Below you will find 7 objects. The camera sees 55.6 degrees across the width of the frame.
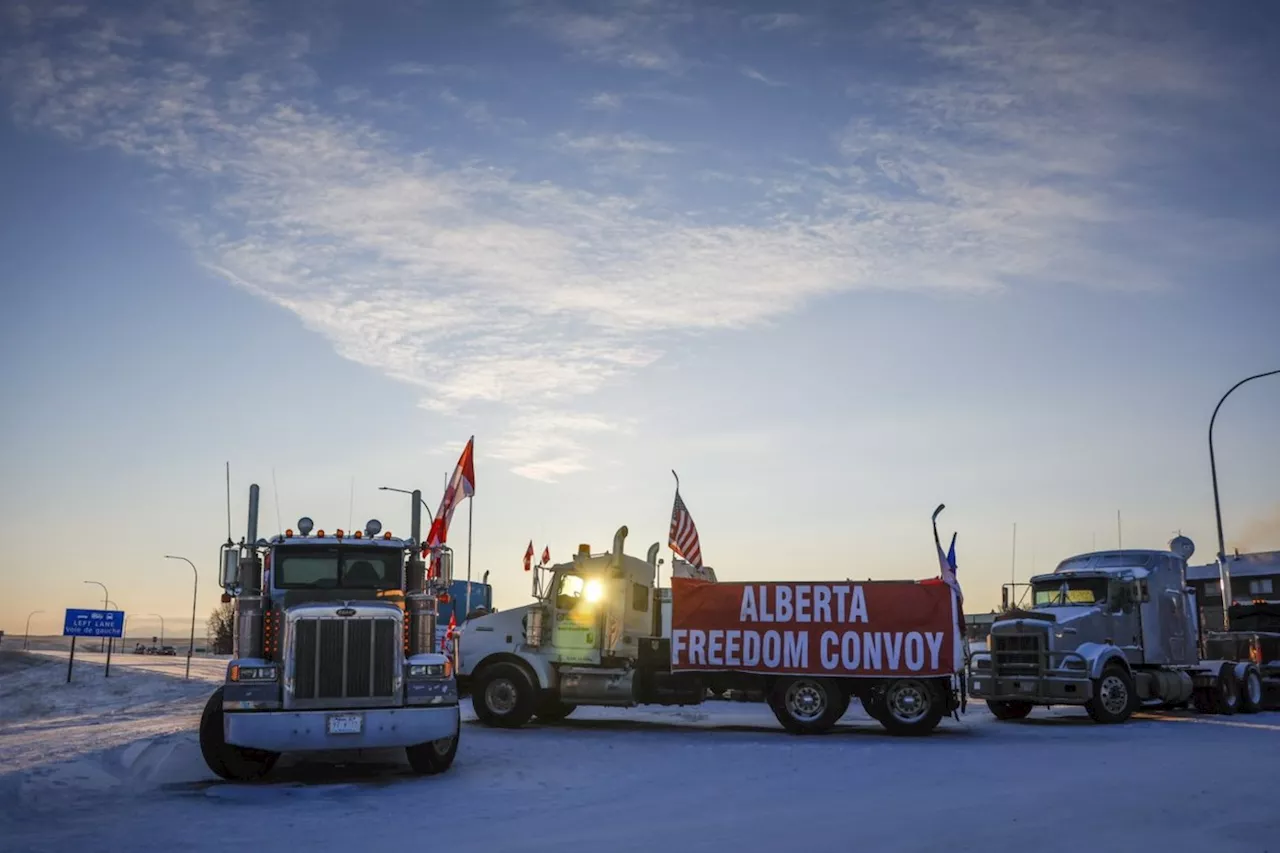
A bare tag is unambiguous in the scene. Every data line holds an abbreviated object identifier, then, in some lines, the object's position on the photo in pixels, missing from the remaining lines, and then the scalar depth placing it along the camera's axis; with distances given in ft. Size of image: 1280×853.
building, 222.89
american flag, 89.45
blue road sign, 184.14
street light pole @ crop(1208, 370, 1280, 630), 107.55
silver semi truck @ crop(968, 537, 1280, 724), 78.38
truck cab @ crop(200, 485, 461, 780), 46.26
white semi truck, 70.59
